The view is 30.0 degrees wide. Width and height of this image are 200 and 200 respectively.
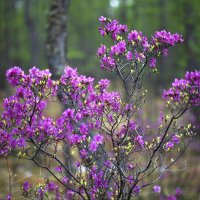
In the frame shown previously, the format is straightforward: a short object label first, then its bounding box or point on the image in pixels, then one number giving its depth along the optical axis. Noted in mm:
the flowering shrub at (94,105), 3645
